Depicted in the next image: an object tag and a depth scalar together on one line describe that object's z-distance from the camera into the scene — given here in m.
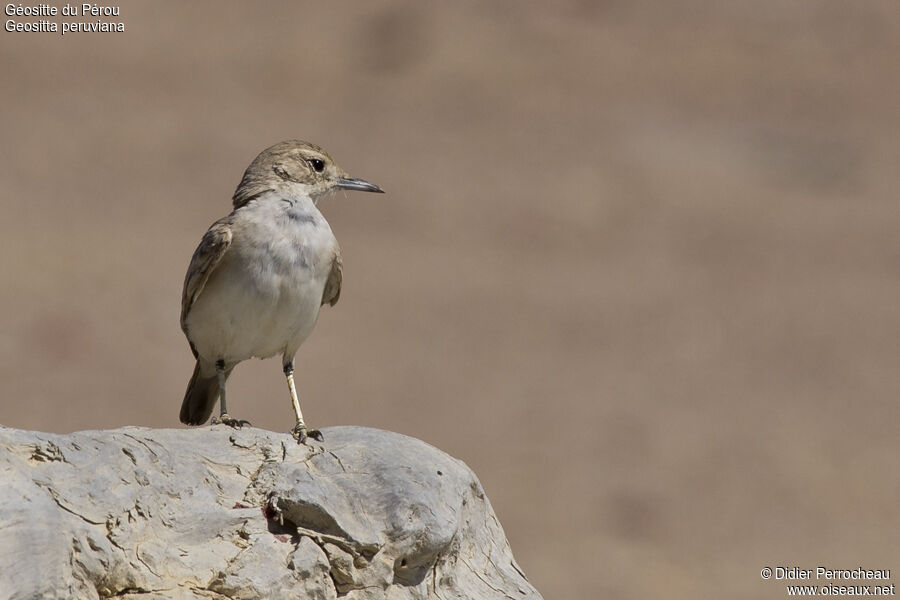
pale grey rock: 12.29
